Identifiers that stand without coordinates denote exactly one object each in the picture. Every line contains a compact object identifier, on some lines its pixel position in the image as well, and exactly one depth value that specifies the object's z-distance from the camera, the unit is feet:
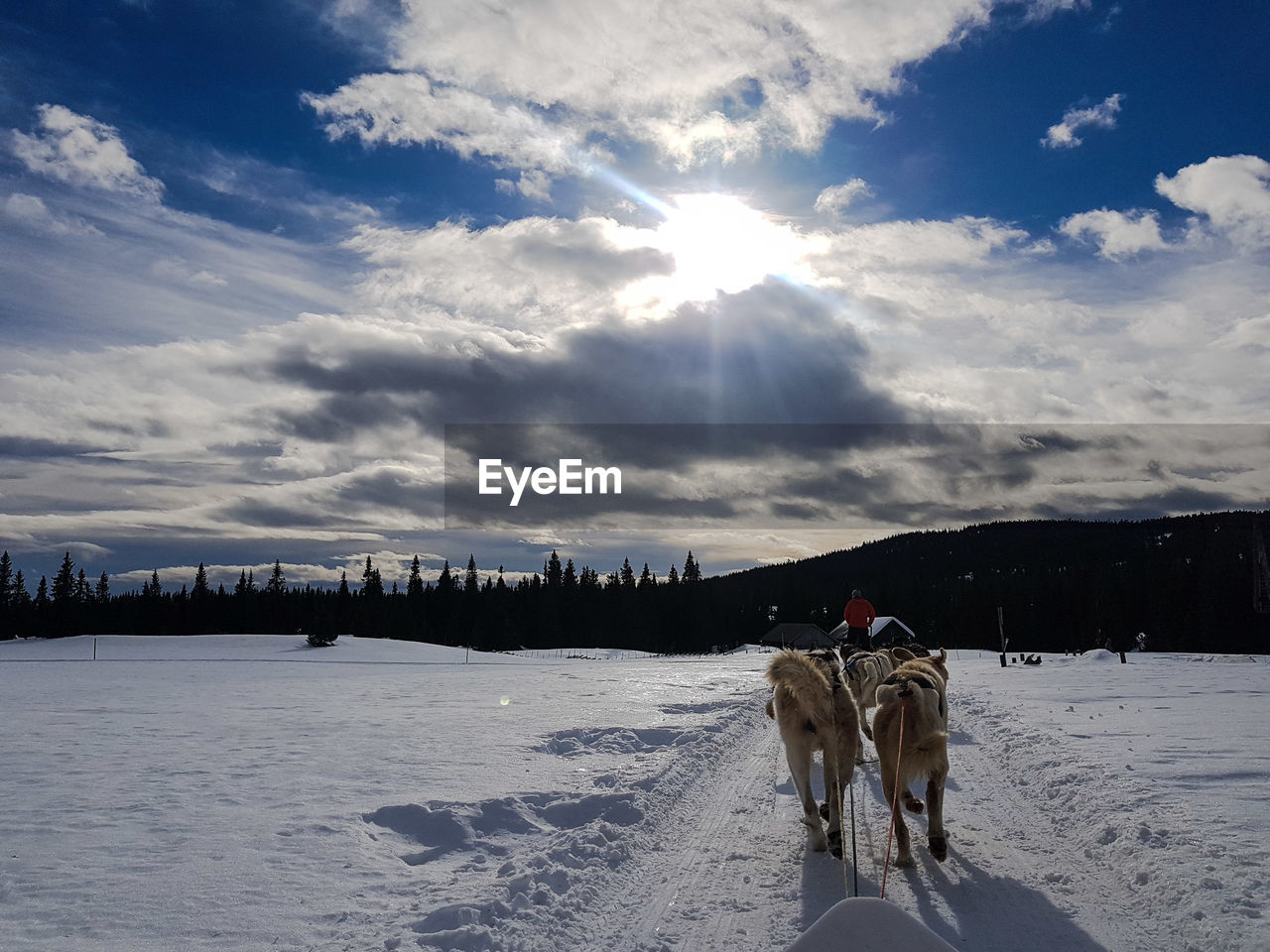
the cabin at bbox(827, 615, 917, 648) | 158.30
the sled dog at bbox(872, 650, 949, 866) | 18.28
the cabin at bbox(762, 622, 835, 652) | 232.94
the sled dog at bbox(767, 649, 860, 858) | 19.16
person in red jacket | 50.80
